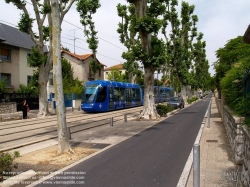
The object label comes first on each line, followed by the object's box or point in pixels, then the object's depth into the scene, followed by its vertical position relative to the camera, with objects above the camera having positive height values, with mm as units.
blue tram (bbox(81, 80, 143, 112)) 24047 +47
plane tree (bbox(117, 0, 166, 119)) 16656 +3522
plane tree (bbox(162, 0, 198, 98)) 35094 +8929
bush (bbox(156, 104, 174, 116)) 20522 -1167
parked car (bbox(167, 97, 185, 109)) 30125 -830
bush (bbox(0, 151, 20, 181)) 5461 -1419
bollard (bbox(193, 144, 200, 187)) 3807 -1059
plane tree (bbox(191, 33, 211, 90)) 48906 +8077
